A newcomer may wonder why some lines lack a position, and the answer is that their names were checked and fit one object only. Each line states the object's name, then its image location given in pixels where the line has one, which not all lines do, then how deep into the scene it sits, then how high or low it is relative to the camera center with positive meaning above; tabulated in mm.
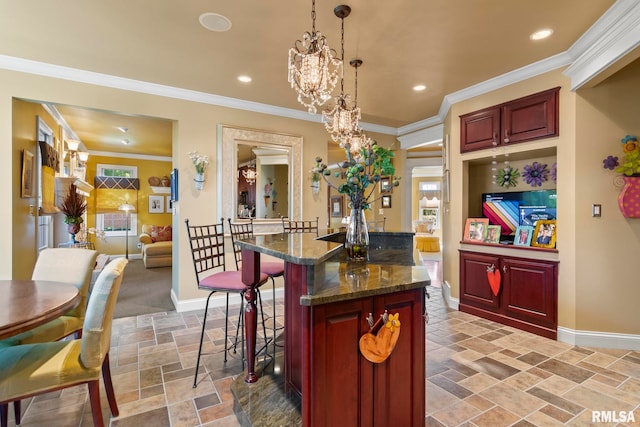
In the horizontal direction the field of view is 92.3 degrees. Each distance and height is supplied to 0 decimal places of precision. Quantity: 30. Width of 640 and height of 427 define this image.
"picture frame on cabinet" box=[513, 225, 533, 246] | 3506 -241
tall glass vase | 2109 -152
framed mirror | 4316 +579
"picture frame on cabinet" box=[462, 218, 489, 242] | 3885 -192
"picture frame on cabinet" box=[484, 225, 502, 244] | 3756 -245
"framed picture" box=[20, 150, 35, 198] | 3471 +461
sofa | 7074 -833
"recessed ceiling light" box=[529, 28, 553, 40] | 2664 +1592
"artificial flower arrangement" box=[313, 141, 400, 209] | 2064 +289
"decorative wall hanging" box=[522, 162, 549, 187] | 3615 +488
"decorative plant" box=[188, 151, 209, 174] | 4035 +695
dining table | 1397 -479
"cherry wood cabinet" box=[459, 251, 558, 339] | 3199 -886
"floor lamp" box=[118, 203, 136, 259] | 8242 +43
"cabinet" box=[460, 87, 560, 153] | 3215 +1066
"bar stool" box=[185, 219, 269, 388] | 2139 -503
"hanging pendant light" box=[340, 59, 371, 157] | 3393 +862
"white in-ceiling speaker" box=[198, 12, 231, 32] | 2479 +1593
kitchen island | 1300 -643
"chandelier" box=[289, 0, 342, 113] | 2071 +1003
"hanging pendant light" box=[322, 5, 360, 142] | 3125 +991
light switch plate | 2953 +45
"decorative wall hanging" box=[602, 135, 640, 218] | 2768 +359
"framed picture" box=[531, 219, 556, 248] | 3303 -217
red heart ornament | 3596 -771
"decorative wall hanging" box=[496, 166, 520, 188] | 3906 +484
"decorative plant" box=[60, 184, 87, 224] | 4594 +74
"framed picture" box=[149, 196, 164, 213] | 8750 +262
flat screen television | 3547 +83
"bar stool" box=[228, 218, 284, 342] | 2619 -486
